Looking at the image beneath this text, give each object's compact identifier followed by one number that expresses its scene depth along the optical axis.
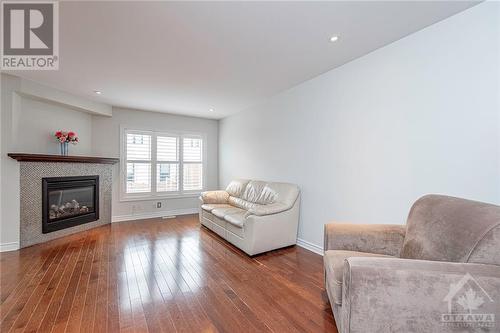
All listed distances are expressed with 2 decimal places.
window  4.88
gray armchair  1.06
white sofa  2.92
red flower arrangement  3.75
